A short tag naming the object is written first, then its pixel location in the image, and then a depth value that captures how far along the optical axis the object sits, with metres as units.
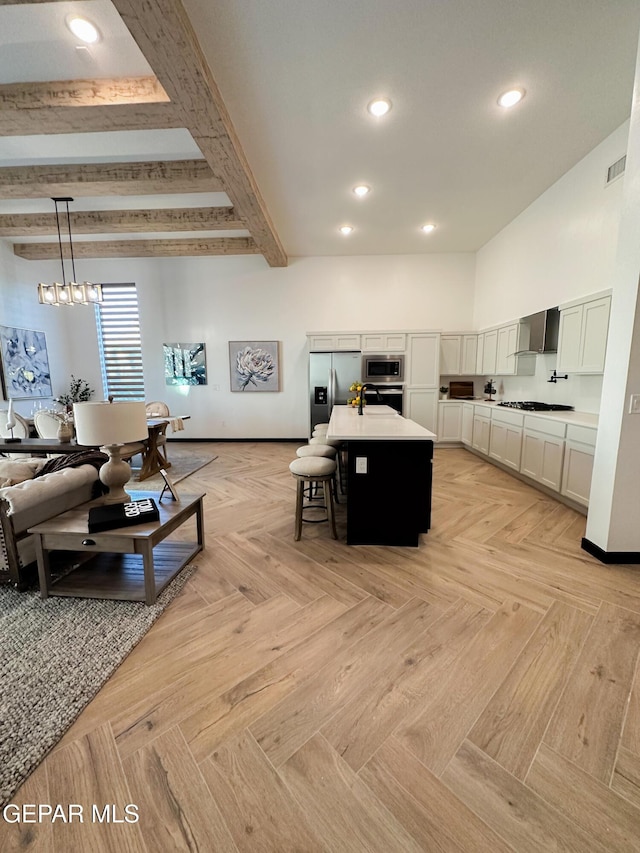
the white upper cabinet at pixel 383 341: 5.54
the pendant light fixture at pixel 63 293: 4.15
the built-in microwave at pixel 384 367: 5.58
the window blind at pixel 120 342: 6.27
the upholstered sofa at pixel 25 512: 1.89
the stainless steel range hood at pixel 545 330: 3.88
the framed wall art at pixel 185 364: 6.29
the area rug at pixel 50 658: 1.17
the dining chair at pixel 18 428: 4.10
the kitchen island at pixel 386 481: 2.37
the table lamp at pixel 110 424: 1.83
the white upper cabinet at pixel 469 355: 5.67
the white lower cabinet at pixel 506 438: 3.96
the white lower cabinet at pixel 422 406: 5.61
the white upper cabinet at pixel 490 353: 5.07
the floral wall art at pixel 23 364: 5.24
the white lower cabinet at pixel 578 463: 2.88
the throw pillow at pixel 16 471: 2.27
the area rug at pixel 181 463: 4.00
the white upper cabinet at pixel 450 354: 5.70
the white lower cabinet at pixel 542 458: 3.26
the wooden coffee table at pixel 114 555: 1.82
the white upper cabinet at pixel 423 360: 5.51
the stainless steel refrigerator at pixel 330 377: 5.53
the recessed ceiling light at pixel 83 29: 1.95
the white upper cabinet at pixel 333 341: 5.60
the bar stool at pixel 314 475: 2.55
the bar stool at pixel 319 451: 3.01
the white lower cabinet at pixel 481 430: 4.75
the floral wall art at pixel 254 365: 6.24
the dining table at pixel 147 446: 3.32
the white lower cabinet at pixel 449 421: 5.63
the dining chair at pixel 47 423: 3.92
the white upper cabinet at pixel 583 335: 3.05
